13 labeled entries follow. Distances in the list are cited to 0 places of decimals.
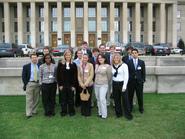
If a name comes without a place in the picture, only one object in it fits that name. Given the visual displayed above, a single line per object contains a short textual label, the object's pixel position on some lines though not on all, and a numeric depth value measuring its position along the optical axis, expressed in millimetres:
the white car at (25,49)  23217
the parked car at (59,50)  20873
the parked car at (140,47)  22271
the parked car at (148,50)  24121
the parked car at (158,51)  23363
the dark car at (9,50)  19718
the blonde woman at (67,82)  5649
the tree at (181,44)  42873
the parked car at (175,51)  35698
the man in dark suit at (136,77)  5946
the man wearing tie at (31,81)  5795
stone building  42461
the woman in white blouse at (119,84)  5649
